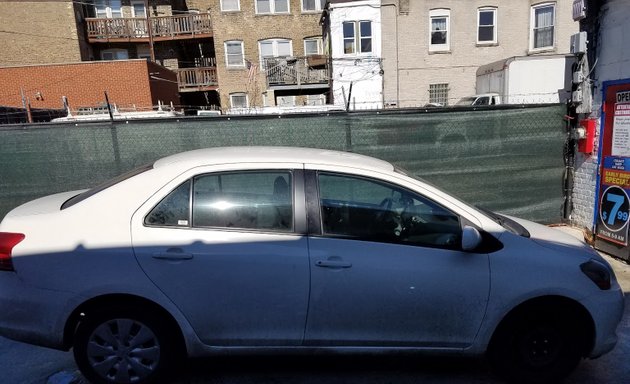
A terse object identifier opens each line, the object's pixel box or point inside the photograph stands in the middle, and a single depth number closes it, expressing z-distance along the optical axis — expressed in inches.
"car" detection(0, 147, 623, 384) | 101.6
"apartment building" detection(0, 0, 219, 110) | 949.2
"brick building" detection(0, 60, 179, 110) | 741.3
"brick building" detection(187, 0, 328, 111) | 987.3
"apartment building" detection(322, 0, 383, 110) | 802.8
